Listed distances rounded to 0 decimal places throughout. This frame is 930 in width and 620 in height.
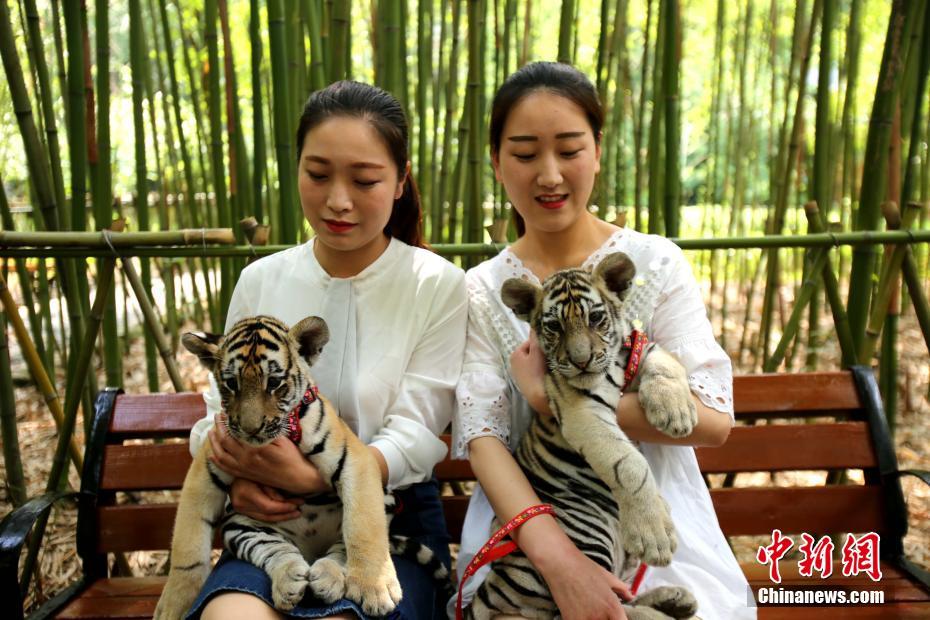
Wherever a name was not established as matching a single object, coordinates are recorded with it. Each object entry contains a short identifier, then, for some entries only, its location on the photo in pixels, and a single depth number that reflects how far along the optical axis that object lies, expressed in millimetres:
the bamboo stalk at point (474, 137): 2203
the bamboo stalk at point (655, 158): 2669
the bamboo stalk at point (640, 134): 3453
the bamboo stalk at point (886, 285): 2252
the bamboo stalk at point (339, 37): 2201
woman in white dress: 1527
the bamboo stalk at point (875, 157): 2182
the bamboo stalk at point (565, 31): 2291
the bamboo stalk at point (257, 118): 2389
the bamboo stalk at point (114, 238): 2076
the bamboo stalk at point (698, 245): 2131
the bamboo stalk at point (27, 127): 2135
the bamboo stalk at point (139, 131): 2568
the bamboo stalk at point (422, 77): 3115
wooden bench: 2094
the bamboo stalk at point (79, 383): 2180
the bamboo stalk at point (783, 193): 3083
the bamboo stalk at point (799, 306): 2361
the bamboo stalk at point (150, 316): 2246
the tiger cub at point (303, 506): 1385
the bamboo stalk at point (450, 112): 3010
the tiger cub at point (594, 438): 1361
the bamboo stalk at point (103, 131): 2303
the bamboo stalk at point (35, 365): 2225
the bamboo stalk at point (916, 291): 2250
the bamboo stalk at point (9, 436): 2391
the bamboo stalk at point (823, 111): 2373
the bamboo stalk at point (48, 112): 2326
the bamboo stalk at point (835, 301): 2326
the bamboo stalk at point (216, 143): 2418
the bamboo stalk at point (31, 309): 2888
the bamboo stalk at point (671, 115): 2188
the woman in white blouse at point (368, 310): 1604
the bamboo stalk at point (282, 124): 2117
